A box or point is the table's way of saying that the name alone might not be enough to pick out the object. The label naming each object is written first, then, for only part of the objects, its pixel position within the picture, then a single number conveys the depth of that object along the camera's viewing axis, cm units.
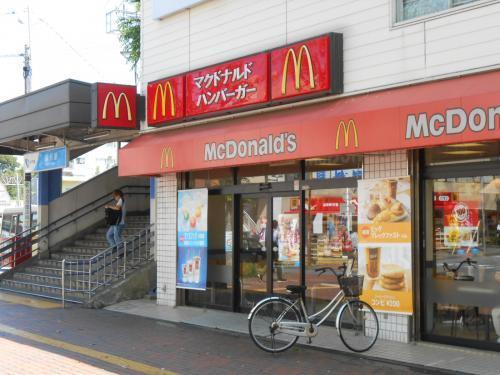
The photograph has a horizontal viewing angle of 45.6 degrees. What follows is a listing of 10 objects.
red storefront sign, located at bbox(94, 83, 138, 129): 1195
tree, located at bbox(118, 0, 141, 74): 2348
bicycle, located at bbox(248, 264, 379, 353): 767
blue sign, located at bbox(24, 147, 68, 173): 1327
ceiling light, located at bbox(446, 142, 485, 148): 758
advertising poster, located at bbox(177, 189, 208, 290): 1118
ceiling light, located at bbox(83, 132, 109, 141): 1389
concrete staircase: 1350
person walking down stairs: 1418
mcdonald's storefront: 755
